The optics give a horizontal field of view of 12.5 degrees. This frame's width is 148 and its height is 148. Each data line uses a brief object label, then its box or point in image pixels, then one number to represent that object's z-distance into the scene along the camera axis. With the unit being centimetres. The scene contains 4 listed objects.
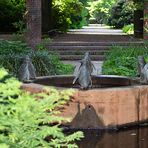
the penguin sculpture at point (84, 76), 1058
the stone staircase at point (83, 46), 2413
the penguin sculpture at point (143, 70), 1157
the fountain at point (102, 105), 1062
